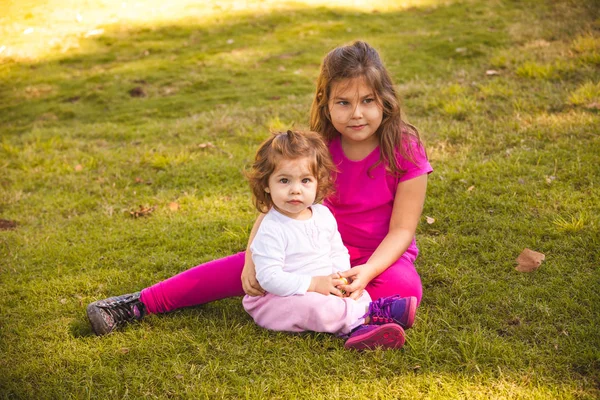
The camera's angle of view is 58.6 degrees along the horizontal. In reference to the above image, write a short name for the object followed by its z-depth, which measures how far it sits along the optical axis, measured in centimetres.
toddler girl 272
